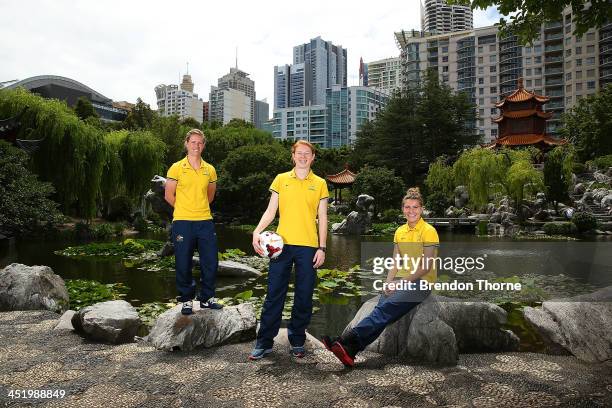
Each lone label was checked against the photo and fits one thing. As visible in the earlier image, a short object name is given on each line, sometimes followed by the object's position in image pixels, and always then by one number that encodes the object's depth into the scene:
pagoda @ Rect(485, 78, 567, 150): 33.75
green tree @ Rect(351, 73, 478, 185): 34.72
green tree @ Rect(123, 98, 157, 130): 37.44
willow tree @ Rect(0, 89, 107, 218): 15.23
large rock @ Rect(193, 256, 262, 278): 8.47
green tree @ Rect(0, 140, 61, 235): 9.92
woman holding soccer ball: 3.46
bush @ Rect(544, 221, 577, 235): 16.56
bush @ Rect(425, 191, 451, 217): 24.66
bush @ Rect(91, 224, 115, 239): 15.62
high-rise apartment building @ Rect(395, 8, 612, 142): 50.91
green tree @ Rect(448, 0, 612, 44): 4.09
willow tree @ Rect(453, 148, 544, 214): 18.79
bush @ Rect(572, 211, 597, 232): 16.62
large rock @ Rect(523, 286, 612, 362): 3.38
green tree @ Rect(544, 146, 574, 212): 20.00
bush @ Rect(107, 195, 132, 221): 20.62
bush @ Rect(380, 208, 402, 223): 23.85
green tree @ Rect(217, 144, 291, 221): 24.78
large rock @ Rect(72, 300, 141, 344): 3.94
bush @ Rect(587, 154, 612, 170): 25.96
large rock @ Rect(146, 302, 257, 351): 3.70
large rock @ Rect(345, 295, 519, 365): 3.36
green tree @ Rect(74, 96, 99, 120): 34.28
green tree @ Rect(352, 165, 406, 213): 25.50
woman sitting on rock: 3.25
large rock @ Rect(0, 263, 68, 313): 5.38
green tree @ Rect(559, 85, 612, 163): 28.17
